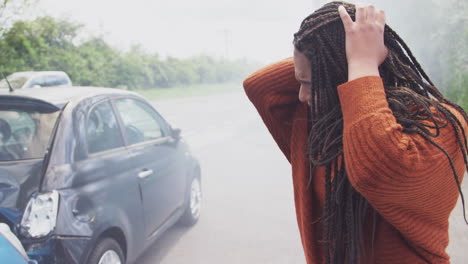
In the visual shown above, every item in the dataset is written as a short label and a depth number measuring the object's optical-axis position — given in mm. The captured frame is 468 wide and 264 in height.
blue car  1932
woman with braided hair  1009
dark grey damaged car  2422
